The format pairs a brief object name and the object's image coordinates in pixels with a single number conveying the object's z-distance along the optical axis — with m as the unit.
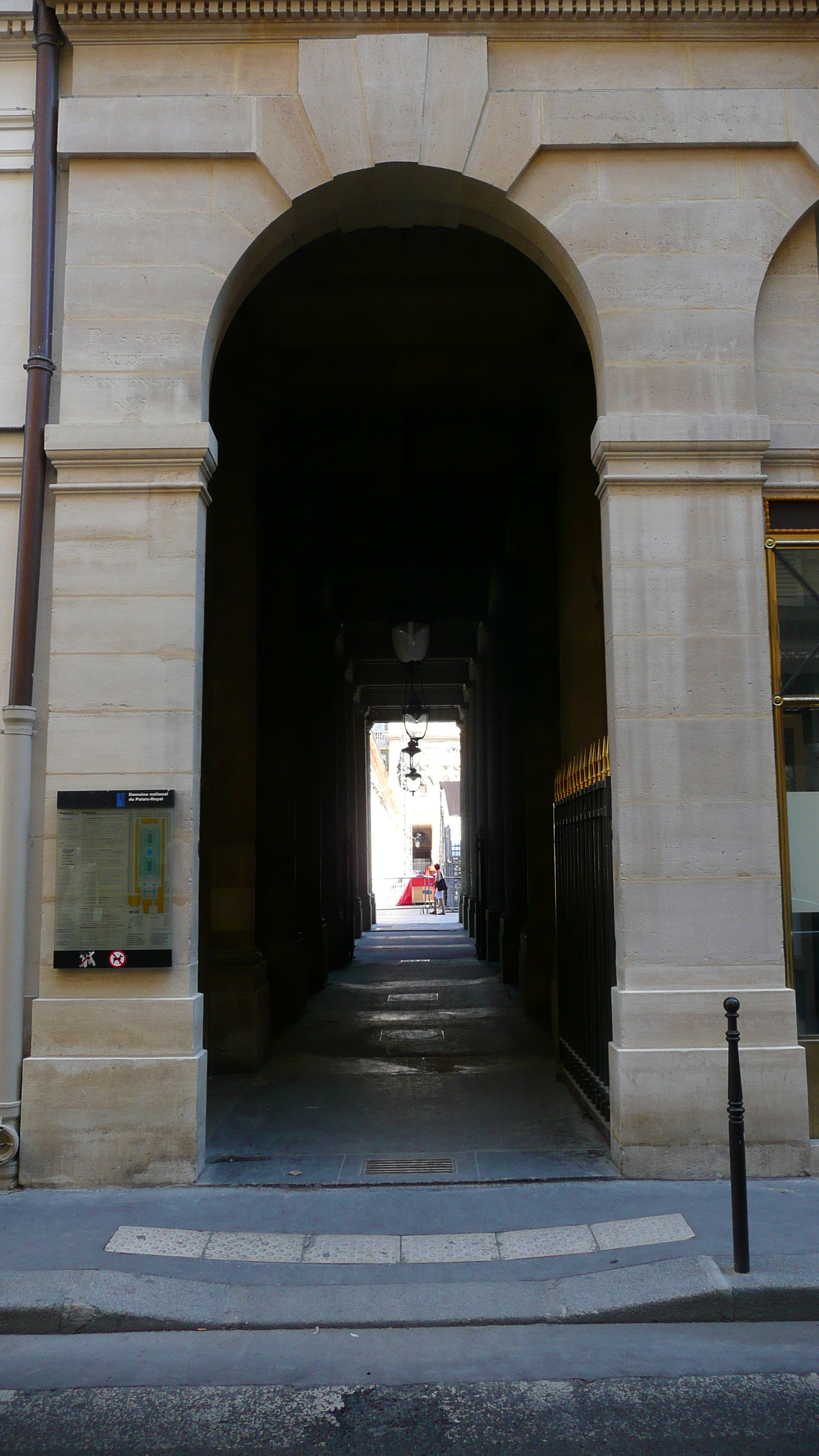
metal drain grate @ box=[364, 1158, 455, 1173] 6.10
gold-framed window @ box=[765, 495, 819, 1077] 6.35
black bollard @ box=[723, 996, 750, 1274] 4.54
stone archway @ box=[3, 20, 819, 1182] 6.02
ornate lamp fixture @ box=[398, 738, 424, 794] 22.62
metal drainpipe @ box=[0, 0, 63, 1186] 6.02
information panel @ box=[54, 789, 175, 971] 6.08
